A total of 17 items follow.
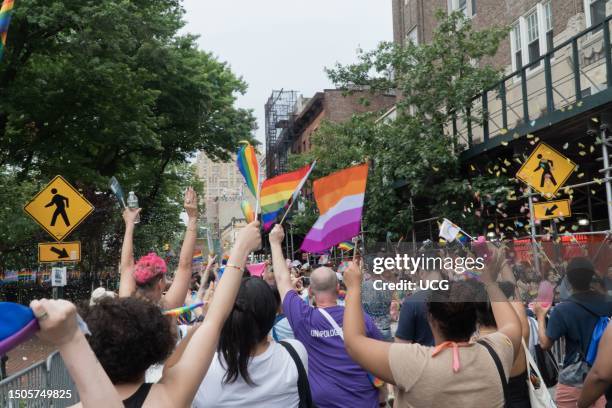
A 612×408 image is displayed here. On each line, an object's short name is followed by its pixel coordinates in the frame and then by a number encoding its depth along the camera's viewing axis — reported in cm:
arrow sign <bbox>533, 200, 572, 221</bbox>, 929
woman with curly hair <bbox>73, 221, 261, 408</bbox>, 207
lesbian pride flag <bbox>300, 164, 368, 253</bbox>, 436
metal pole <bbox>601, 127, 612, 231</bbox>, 879
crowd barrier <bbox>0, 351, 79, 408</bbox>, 489
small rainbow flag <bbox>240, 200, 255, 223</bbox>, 333
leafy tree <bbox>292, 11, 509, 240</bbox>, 1620
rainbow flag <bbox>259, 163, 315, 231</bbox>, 483
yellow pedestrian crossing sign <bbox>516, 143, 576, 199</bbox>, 934
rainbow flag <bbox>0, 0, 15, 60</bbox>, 266
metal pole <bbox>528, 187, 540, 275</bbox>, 769
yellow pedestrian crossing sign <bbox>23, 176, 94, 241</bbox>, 873
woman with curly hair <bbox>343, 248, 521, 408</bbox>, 266
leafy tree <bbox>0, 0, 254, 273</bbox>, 1458
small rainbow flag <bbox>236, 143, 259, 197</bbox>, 358
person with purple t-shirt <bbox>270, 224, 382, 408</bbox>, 390
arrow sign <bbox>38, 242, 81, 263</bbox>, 918
